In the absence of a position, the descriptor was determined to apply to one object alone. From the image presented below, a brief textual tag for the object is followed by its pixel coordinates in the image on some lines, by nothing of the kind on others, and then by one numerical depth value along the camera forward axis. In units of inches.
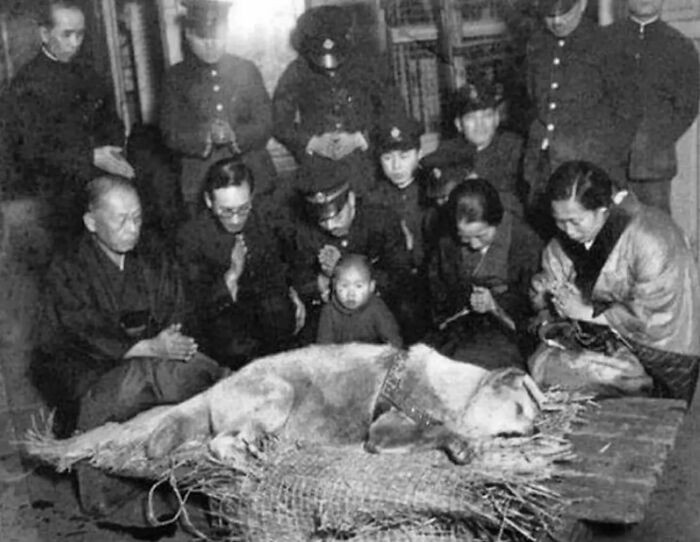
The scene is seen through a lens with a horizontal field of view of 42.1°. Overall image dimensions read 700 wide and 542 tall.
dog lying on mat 96.0
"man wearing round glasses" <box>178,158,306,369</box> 122.3
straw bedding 85.6
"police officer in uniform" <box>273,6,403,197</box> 117.7
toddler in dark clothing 115.4
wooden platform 85.1
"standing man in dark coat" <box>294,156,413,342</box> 118.5
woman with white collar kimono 115.5
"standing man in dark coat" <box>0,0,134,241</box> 125.7
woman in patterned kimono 112.4
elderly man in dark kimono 119.3
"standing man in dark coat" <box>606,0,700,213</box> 107.9
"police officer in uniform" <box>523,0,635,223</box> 112.1
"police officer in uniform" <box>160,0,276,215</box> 118.1
